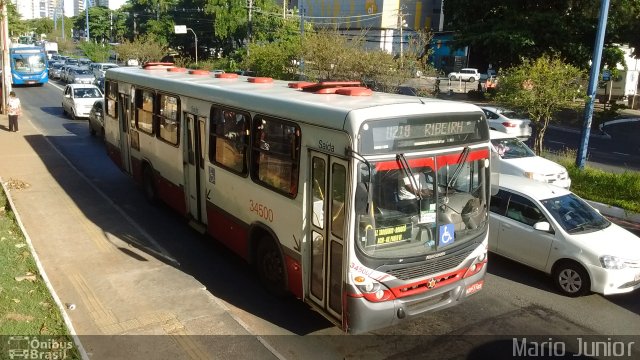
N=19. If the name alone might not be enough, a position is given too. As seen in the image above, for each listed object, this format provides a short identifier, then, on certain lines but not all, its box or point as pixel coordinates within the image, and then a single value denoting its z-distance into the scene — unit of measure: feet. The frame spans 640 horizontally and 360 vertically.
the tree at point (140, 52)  169.68
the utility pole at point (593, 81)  48.44
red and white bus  20.01
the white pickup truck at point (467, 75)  200.13
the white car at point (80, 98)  82.23
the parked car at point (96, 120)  67.29
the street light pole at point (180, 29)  174.68
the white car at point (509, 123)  76.38
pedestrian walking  68.85
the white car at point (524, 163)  46.21
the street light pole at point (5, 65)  82.23
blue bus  133.39
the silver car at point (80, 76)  126.12
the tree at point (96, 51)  209.87
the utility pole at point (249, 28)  175.05
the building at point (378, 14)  257.55
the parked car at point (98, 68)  137.70
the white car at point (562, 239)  26.86
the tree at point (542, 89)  49.98
